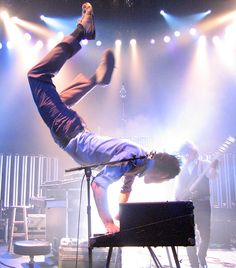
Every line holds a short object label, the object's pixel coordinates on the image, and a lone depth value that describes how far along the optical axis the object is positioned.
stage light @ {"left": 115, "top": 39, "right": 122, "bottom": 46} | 10.24
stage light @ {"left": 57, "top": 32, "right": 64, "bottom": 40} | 9.64
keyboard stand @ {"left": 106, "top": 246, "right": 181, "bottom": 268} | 3.03
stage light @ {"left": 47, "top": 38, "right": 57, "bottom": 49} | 9.75
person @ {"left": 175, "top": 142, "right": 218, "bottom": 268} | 5.88
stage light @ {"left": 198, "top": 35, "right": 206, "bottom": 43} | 9.99
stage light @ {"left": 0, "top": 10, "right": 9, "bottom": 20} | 8.93
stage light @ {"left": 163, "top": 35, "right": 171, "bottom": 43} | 10.13
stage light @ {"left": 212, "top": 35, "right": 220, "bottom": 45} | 9.93
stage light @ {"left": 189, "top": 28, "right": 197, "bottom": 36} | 9.79
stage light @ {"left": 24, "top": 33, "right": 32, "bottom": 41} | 9.57
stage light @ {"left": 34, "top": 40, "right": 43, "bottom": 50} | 9.78
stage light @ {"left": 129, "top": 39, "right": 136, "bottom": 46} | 10.25
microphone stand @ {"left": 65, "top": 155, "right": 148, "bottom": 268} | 2.83
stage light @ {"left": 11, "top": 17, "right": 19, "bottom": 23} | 9.18
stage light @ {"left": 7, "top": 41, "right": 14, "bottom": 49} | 9.59
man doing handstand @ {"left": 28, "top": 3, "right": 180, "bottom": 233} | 2.91
